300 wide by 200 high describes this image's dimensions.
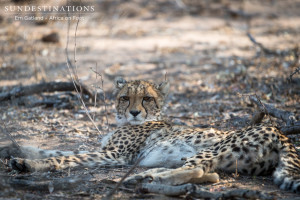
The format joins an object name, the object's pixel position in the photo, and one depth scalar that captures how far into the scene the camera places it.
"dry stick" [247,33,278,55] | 18.92
